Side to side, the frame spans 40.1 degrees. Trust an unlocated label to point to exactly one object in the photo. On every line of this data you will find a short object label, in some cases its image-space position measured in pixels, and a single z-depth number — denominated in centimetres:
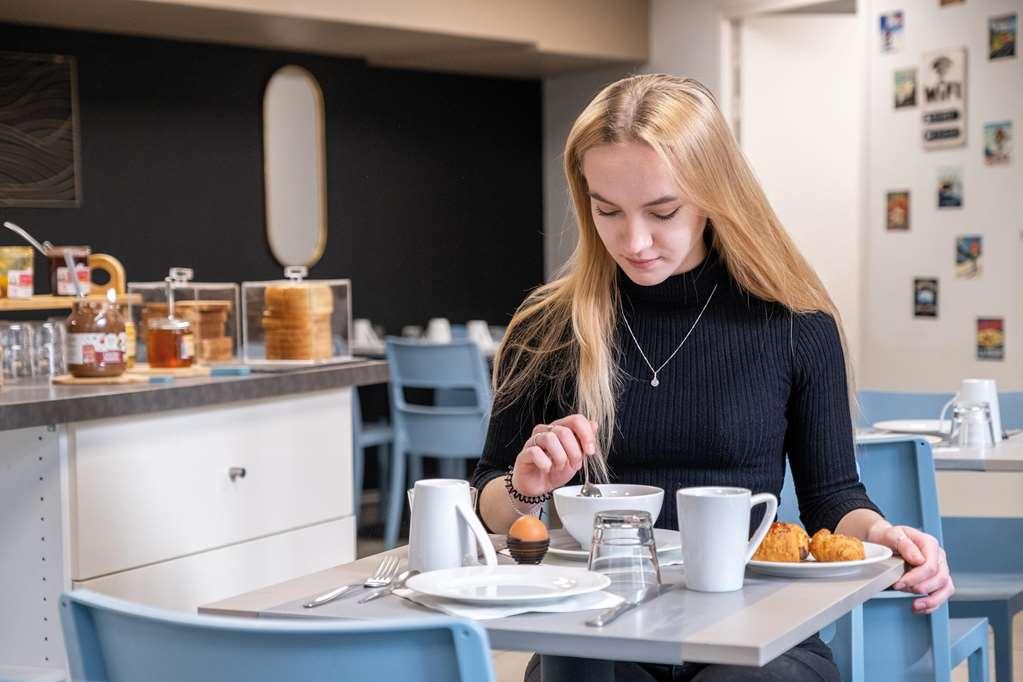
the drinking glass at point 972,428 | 292
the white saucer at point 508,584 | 131
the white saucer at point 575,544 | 155
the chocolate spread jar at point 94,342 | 290
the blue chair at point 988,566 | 266
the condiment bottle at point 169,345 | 311
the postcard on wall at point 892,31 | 550
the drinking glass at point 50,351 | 309
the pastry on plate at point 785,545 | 148
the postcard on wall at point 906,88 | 546
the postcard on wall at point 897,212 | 555
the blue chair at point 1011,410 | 322
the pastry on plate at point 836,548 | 147
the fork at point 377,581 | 138
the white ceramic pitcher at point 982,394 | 303
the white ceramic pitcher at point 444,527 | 148
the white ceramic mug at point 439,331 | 646
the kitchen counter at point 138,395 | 248
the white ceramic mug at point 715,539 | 138
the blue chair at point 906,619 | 217
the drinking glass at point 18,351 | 302
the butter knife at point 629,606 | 125
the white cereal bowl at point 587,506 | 154
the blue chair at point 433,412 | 524
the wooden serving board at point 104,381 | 287
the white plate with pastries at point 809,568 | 144
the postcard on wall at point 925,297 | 548
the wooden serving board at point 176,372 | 305
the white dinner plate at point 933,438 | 297
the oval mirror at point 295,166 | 636
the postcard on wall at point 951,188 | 534
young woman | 176
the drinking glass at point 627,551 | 139
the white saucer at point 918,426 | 312
